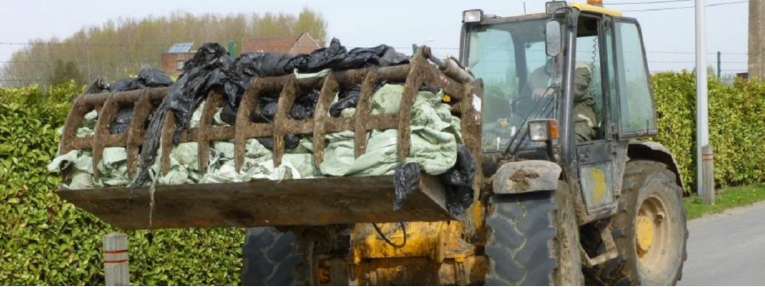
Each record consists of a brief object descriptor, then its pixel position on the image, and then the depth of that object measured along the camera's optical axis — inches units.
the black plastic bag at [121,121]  275.1
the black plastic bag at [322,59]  260.2
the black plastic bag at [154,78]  281.0
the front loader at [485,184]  254.2
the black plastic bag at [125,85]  283.3
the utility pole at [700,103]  746.8
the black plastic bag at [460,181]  250.5
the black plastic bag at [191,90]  261.7
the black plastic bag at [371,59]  258.5
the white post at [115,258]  301.0
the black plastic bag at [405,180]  237.8
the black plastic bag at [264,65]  266.7
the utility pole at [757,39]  1033.5
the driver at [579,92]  339.9
